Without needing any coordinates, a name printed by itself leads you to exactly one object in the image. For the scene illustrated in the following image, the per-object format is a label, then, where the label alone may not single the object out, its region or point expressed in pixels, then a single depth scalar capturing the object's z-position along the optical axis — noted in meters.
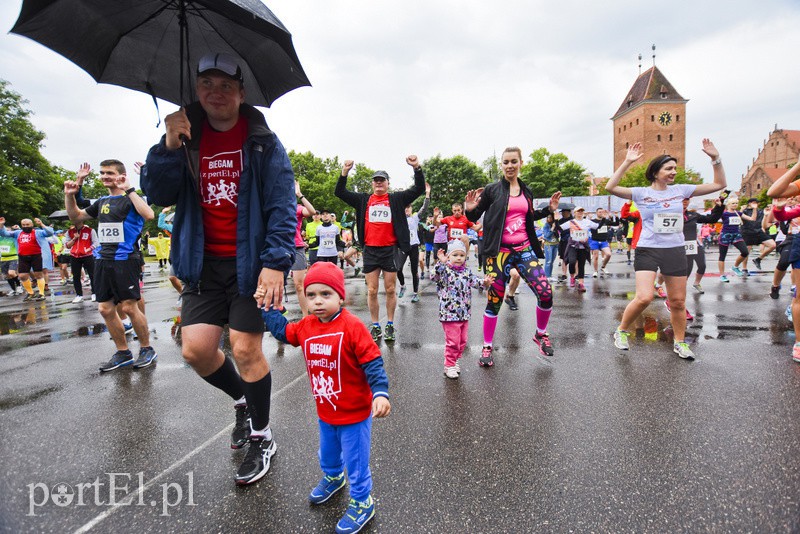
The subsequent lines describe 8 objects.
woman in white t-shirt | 4.29
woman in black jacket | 4.38
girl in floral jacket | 3.97
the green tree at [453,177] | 57.09
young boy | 1.94
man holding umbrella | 2.25
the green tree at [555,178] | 58.66
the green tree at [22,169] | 31.28
